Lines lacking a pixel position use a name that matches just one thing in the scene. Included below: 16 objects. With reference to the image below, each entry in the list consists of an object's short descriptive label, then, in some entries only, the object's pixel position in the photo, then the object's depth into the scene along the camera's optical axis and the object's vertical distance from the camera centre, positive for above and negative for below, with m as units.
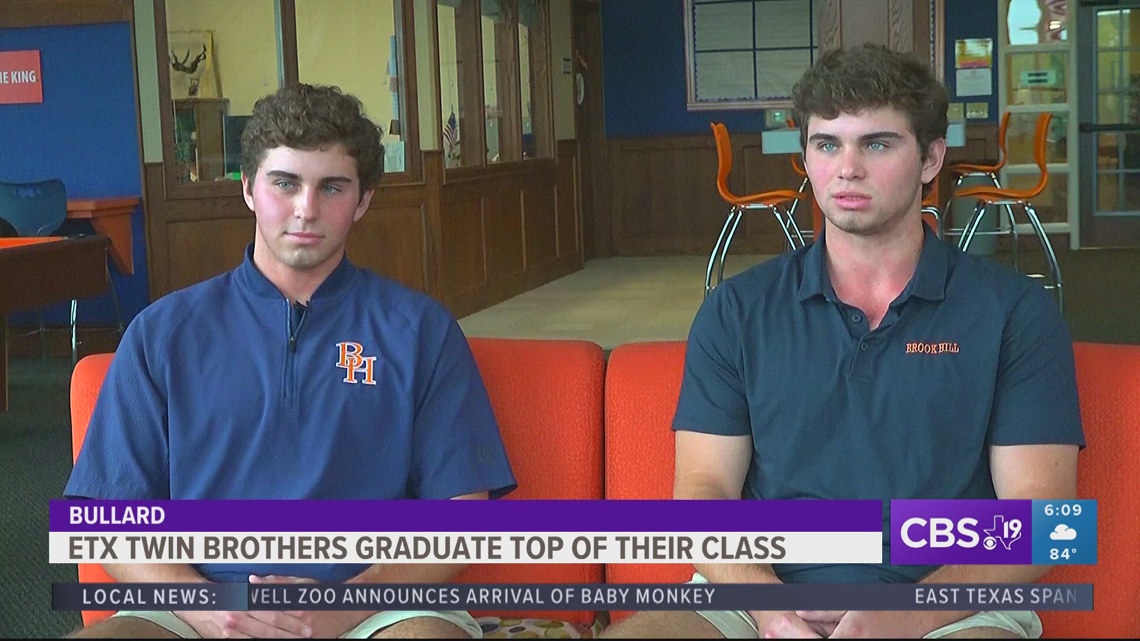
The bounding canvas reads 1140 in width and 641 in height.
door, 11.27 +0.06
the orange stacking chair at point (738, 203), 7.11 -0.29
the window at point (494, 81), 8.83 +0.49
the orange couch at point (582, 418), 2.19 -0.41
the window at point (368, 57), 8.02 +0.57
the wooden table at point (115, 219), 7.27 -0.26
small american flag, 8.63 +0.13
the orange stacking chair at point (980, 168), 7.69 -0.17
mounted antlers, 7.49 +0.53
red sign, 7.79 +0.50
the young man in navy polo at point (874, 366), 1.90 -0.31
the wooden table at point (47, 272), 5.20 -0.39
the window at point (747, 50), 12.17 +0.81
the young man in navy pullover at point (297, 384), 2.00 -0.31
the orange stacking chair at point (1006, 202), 6.85 -0.33
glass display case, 7.56 +0.13
